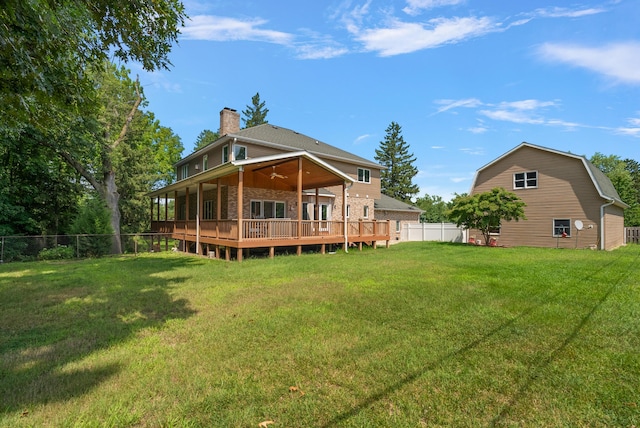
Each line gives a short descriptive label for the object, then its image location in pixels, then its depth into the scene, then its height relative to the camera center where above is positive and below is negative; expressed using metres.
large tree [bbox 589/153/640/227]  30.88 +5.61
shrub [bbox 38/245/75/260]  13.84 -1.38
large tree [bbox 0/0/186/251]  3.94 +2.73
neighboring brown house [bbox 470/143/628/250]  17.41 +1.30
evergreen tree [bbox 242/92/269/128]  48.00 +17.46
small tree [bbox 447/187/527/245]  17.58 +0.71
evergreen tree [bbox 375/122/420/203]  48.88 +9.20
